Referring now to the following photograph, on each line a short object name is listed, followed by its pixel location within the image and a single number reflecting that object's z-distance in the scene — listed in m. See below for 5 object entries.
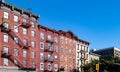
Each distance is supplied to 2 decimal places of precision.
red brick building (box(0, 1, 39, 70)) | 27.65
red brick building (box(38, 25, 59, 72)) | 33.14
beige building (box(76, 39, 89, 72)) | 40.68
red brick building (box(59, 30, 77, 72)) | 37.01
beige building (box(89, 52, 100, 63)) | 45.47
